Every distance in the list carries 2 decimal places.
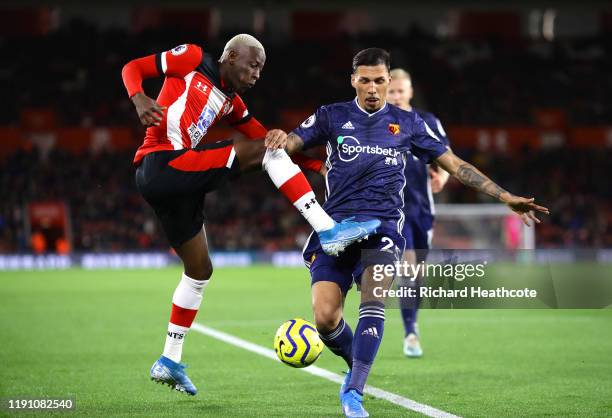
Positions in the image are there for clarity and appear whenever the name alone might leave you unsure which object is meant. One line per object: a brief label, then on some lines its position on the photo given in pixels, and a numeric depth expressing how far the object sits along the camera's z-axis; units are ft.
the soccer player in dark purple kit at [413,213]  58.08
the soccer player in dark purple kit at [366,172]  39.40
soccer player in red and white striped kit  38.50
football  40.91
